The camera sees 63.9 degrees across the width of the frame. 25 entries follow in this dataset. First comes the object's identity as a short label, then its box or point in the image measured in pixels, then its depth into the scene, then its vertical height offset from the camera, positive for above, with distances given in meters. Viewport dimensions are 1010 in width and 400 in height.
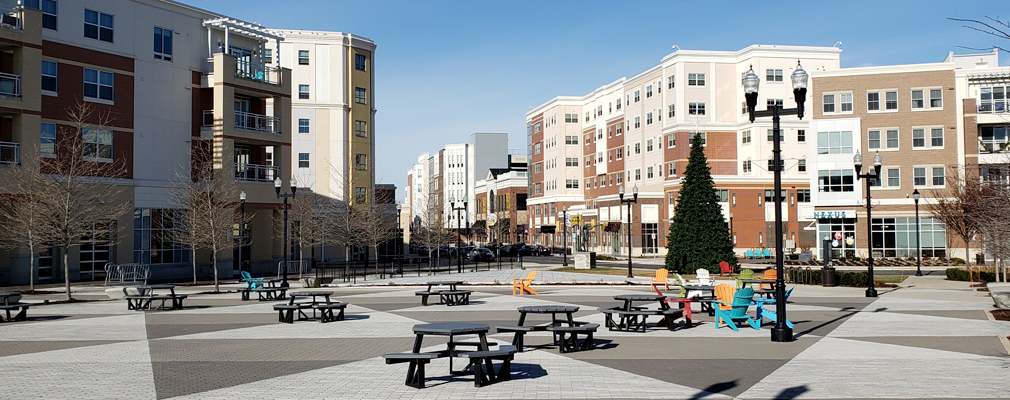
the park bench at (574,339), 14.56 -1.96
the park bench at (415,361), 11.28 -1.77
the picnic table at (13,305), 21.30 -1.73
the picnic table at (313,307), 20.31 -1.80
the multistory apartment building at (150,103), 37.94 +7.21
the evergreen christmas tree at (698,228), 42.81 +0.27
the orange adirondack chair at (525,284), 29.89 -1.87
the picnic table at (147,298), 24.28 -1.79
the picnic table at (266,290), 26.83 -1.79
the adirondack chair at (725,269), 38.77 -1.75
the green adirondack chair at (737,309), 17.94 -1.71
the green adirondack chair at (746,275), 28.15 -1.50
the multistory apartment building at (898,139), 59.44 +6.86
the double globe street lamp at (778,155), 16.03 +1.59
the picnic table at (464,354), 11.41 -1.74
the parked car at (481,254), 73.00 -1.73
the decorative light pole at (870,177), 27.51 +1.92
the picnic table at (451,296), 25.02 -1.92
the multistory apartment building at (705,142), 74.06 +8.86
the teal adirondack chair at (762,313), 17.18 -1.76
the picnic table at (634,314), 17.44 -1.76
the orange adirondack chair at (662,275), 29.00 -1.50
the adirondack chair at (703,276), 27.80 -1.50
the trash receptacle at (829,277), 33.16 -1.87
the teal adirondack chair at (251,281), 28.94 -1.59
